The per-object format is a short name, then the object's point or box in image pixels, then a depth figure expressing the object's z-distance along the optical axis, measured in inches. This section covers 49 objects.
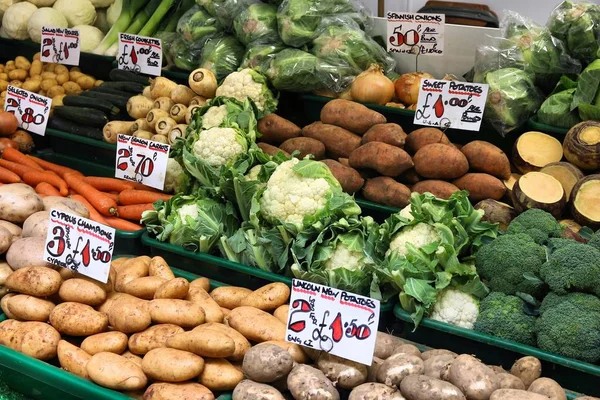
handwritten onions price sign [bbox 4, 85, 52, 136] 141.6
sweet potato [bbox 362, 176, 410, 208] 110.3
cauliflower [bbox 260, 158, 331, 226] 99.0
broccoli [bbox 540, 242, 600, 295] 82.5
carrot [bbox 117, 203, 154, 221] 118.8
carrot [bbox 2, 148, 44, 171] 136.7
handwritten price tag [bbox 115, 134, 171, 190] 118.2
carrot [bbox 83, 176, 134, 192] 127.2
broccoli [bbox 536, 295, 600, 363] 78.6
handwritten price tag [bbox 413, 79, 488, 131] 110.8
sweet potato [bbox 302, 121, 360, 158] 120.0
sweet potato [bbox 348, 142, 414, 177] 111.7
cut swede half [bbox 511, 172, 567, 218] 102.6
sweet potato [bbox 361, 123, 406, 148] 114.7
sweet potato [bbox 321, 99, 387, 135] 120.9
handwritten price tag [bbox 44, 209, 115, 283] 88.7
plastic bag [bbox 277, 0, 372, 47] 138.1
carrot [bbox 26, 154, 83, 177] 135.5
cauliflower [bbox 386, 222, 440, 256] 92.3
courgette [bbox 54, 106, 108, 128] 142.5
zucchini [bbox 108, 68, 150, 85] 153.2
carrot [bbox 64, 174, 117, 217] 122.7
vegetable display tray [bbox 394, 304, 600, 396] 77.8
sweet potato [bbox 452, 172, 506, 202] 109.1
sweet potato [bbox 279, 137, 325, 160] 120.1
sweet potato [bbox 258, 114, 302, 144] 125.8
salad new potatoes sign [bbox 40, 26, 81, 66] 157.9
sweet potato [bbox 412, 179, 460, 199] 109.3
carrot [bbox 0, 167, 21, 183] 129.5
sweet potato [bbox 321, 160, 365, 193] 112.0
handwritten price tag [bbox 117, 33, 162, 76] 147.7
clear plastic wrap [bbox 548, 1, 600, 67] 121.7
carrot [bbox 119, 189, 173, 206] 121.0
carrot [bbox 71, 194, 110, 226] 121.1
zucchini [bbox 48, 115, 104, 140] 140.1
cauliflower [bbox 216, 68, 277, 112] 131.5
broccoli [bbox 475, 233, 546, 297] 88.0
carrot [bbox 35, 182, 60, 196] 126.1
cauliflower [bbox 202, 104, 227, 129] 123.9
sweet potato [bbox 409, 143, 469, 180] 110.9
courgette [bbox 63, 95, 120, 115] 146.0
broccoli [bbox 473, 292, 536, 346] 82.8
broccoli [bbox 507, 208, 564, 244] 92.6
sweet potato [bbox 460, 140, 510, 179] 111.6
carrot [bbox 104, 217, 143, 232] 117.3
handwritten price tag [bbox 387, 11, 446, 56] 130.6
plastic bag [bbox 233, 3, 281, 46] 142.7
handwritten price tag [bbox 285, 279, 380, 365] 73.4
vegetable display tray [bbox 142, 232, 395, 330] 93.4
